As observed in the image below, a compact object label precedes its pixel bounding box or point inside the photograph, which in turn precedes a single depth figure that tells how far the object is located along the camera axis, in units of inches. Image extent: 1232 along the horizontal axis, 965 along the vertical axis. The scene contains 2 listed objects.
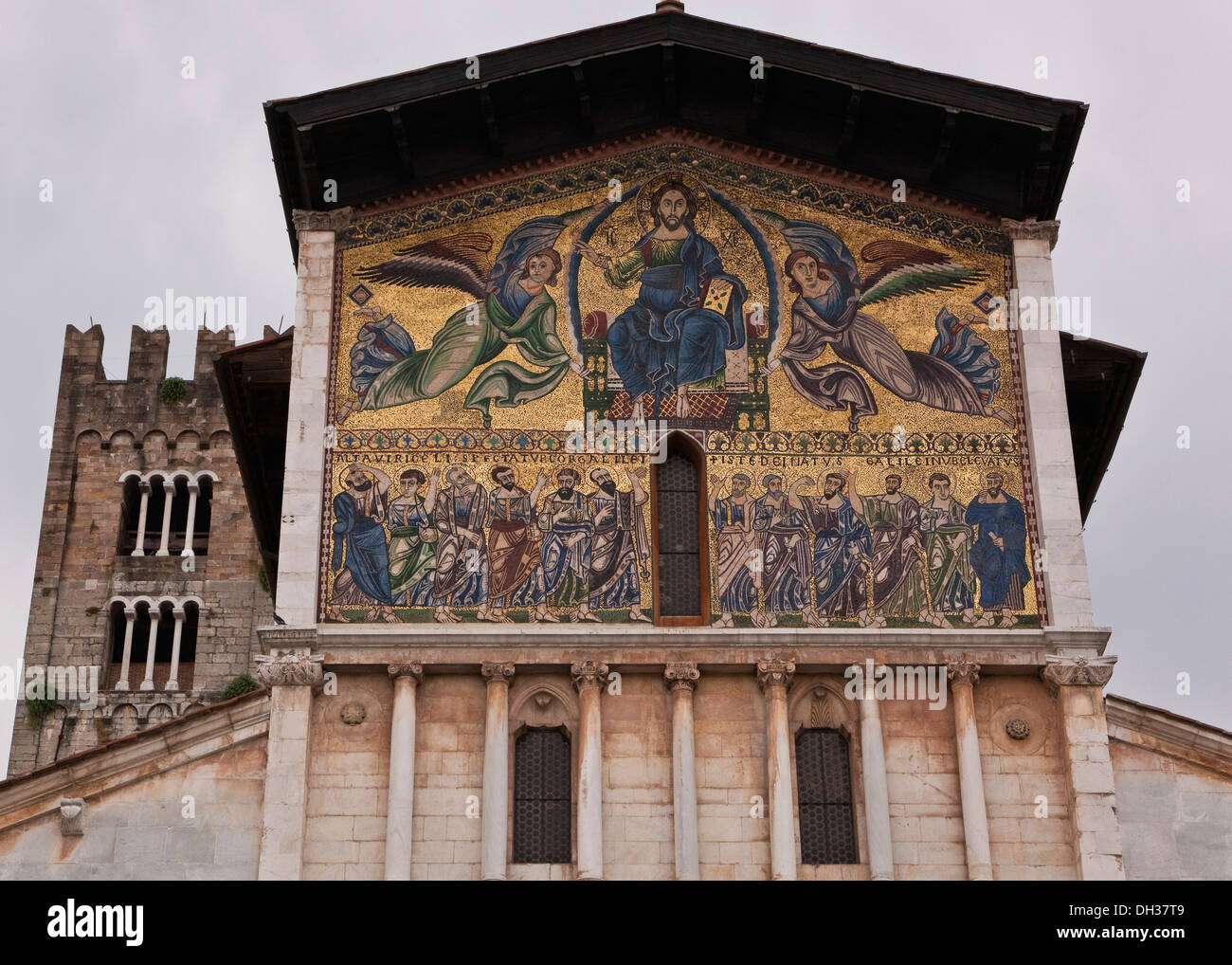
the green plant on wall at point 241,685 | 2135.0
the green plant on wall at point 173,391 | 2416.3
